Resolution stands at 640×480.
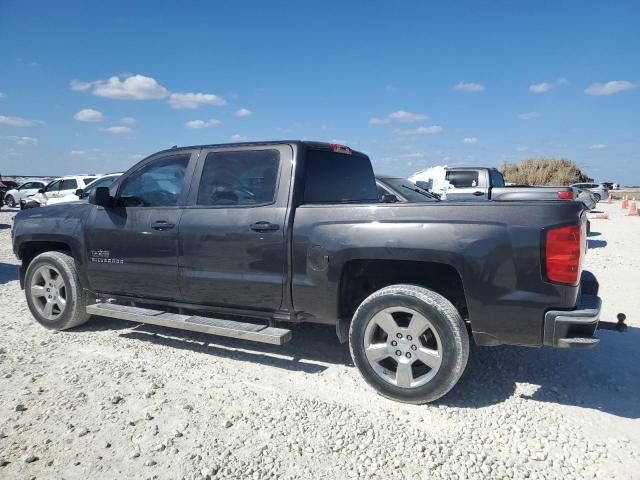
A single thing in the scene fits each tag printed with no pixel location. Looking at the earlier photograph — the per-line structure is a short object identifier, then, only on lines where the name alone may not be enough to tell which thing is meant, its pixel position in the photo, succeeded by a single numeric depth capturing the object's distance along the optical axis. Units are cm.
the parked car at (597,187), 2806
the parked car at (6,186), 2170
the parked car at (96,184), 951
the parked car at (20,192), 2506
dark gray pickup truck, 288
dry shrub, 3453
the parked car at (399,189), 771
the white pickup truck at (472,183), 1164
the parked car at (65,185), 1616
